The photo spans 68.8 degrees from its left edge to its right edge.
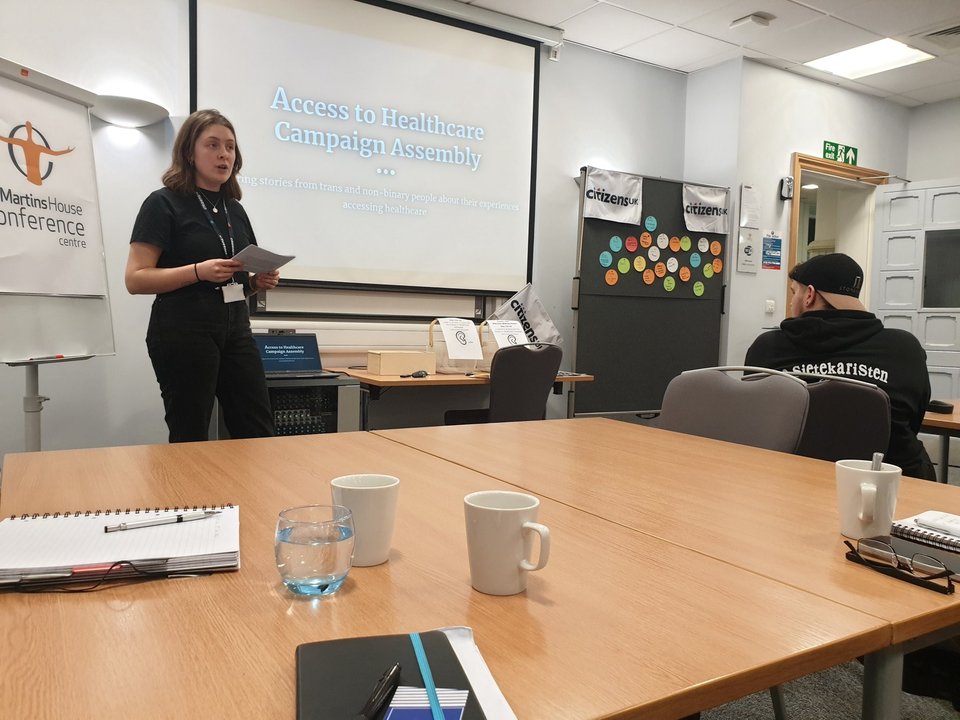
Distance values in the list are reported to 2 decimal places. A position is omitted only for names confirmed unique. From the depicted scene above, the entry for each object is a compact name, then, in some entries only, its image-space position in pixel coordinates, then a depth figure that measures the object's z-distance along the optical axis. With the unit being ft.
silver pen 2.86
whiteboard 8.27
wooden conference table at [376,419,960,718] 2.46
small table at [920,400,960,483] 7.46
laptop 10.51
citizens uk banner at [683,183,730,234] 15.58
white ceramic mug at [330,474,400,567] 2.64
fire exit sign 17.78
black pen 1.62
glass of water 2.37
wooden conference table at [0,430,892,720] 1.78
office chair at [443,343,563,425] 10.94
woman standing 7.80
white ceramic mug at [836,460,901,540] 3.04
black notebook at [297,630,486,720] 1.65
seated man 6.80
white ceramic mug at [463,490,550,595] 2.38
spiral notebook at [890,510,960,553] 2.93
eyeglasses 2.63
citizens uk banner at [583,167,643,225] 14.25
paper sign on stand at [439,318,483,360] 12.32
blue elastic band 1.64
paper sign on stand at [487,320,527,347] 12.87
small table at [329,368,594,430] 10.87
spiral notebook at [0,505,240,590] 2.41
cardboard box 11.66
